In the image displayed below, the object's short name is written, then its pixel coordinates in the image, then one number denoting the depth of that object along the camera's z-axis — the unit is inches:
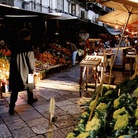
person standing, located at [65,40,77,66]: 547.5
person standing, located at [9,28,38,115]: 211.3
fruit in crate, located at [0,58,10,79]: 301.0
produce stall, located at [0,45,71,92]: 305.7
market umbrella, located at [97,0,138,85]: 306.5
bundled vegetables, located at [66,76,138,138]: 85.3
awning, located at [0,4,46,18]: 298.2
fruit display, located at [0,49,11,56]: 345.7
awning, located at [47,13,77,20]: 380.0
